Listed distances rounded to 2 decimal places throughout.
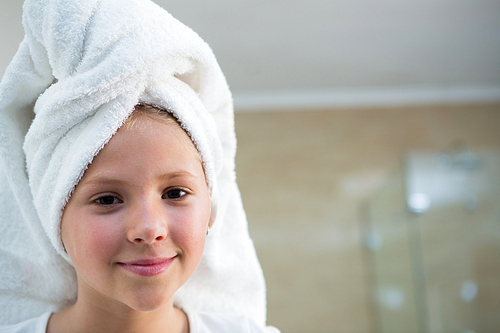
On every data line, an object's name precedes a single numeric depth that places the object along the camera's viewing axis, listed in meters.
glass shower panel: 1.82
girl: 0.37
